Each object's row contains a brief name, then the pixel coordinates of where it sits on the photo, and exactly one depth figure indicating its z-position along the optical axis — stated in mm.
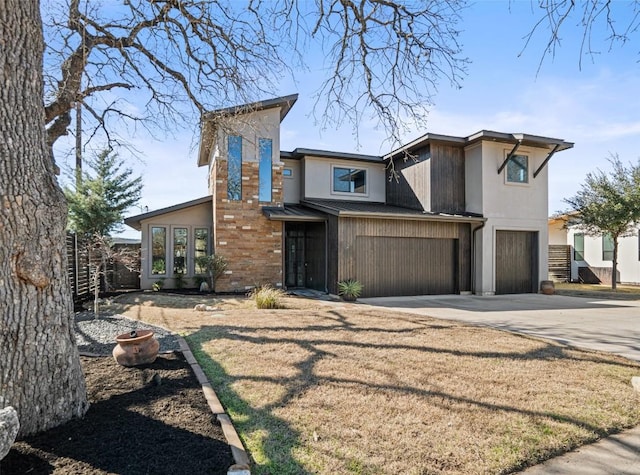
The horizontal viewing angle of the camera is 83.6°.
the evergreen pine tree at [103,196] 15492
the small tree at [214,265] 12102
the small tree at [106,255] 9344
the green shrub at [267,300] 8711
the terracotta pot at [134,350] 4090
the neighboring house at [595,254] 17500
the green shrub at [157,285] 13039
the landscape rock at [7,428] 1763
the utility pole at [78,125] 7880
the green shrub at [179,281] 13688
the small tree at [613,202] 14805
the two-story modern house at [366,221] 12125
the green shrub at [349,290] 10758
